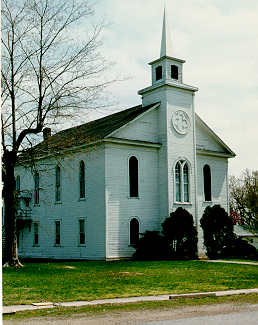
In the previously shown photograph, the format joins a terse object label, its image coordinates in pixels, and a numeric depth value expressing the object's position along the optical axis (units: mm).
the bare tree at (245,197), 62031
